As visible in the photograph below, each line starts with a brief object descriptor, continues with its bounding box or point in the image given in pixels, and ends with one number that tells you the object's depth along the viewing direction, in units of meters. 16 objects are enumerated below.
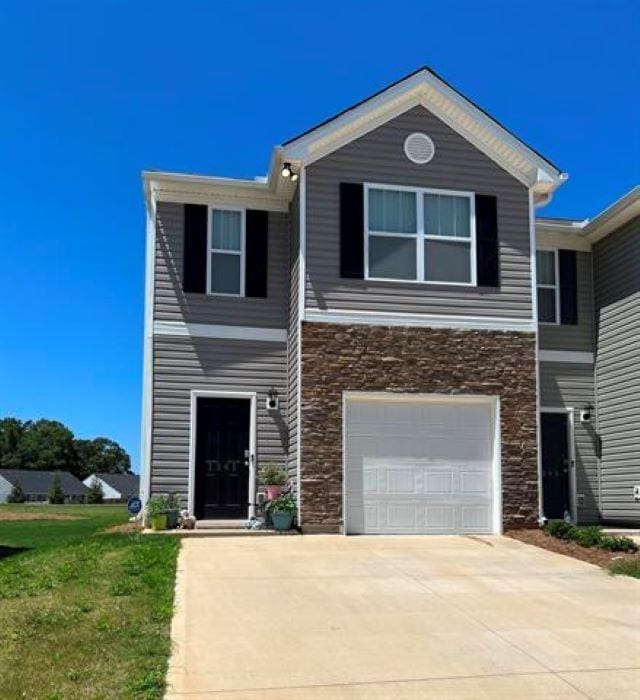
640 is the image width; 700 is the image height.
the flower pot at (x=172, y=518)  13.43
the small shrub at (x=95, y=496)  56.03
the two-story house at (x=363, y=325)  13.79
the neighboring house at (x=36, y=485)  77.19
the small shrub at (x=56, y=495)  54.69
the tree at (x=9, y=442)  100.75
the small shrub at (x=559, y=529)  12.85
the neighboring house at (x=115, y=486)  88.44
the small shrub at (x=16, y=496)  64.44
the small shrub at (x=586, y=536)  12.21
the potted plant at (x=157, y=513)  13.32
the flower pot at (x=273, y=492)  13.94
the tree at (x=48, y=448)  101.00
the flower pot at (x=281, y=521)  13.16
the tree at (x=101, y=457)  108.06
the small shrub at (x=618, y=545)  11.88
